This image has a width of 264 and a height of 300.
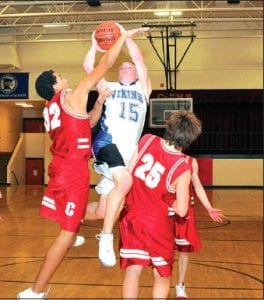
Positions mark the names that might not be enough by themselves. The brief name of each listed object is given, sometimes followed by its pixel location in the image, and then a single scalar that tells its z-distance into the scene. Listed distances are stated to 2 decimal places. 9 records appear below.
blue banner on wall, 10.03
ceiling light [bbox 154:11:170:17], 14.59
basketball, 4.28
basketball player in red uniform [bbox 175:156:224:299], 4.08
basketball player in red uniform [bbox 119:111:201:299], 3.06
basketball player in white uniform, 4.19
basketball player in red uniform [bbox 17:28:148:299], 3.57
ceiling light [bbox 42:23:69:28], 13.66
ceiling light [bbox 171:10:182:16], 14.99
